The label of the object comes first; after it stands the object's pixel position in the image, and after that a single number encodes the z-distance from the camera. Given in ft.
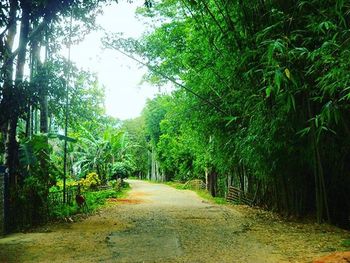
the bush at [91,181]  61.52
